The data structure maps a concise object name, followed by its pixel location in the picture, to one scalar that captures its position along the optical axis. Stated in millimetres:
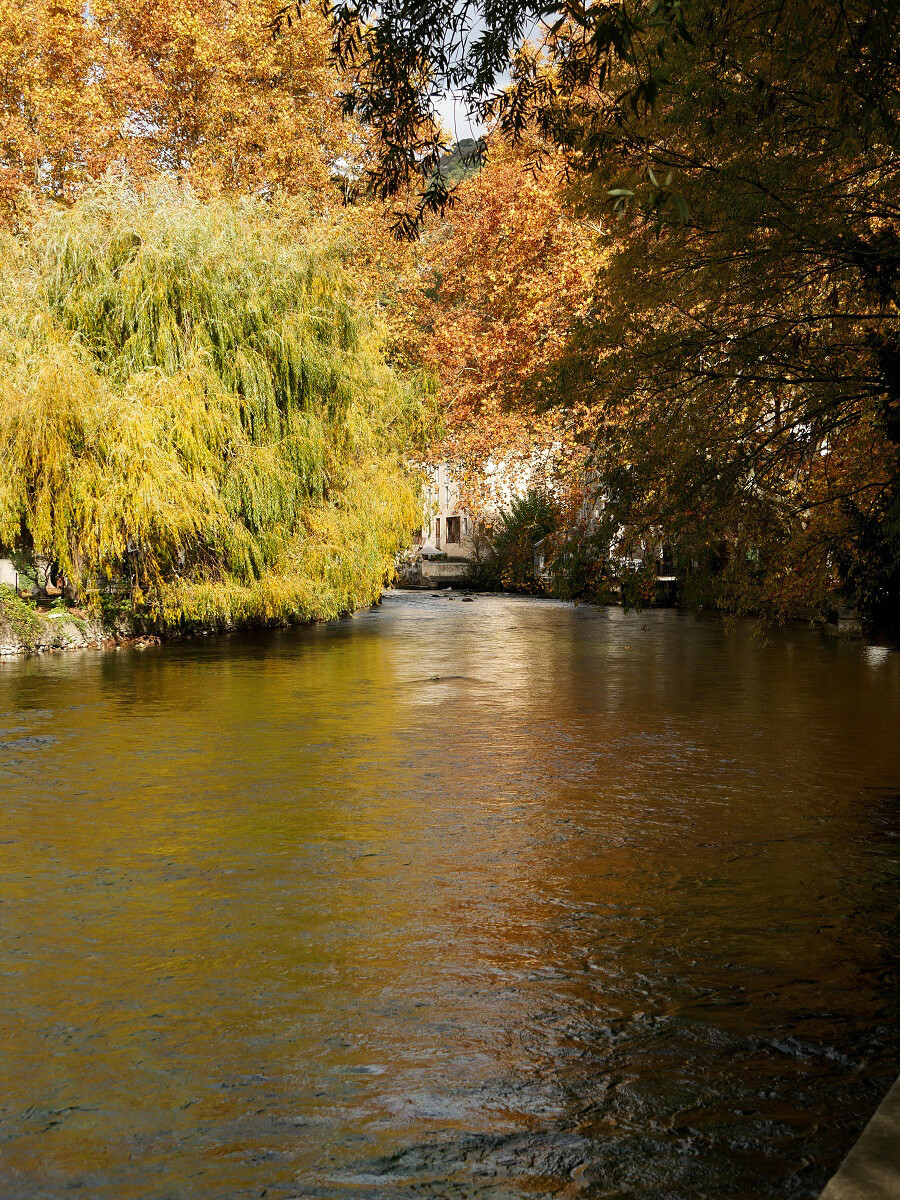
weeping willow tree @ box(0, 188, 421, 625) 26125
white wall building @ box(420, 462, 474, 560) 71812
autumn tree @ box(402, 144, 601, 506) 38438
